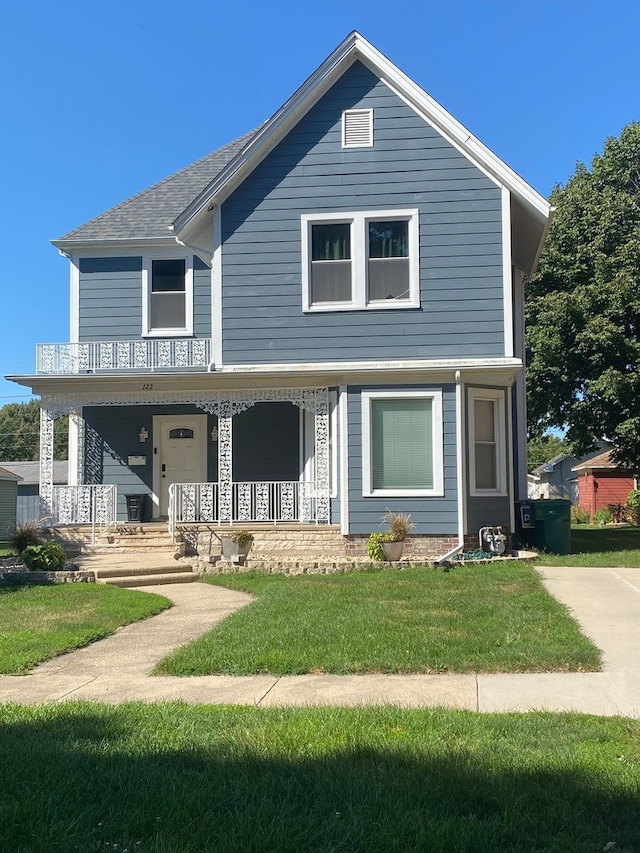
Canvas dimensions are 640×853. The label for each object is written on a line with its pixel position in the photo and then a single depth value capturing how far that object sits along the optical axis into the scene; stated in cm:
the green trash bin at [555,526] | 1462
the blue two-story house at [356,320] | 1400
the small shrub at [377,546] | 1311
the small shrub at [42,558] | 1257
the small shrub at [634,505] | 3244
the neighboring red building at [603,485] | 3856
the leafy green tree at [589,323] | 2156
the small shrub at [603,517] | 3331
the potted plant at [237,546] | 1338
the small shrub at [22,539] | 1348
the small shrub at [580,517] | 3606
